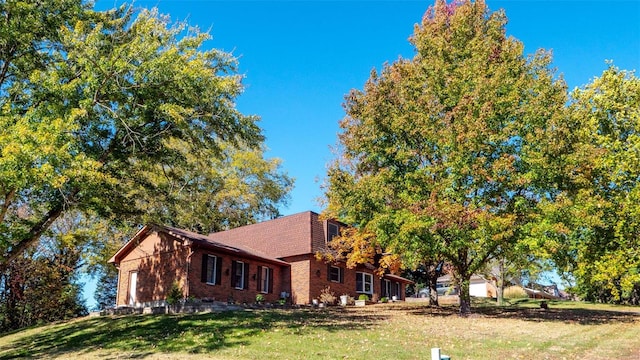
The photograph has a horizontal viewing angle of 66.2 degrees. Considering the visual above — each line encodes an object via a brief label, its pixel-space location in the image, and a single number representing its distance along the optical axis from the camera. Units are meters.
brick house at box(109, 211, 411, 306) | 26.62
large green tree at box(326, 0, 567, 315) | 19.86
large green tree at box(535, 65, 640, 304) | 19.50
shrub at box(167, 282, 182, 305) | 24.88
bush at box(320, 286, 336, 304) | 31.14
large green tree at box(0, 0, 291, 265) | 14.95
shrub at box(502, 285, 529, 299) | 52.72
